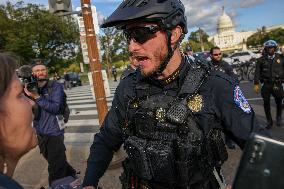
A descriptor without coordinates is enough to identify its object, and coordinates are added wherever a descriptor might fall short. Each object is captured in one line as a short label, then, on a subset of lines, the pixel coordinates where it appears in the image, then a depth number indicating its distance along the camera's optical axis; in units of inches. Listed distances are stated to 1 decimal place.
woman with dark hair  30.4
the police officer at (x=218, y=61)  146.9
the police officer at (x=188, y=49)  195.3
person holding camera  97.8
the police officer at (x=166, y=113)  41.4
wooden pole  120.5
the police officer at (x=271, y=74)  153.2
